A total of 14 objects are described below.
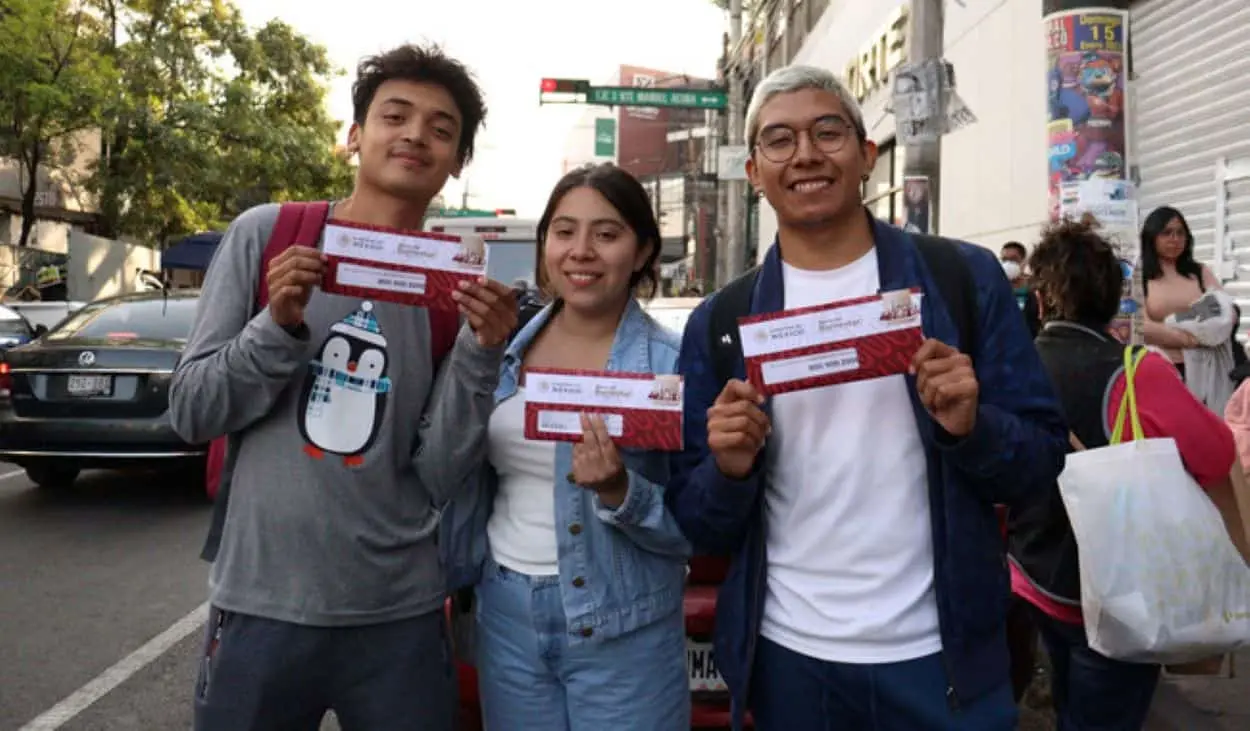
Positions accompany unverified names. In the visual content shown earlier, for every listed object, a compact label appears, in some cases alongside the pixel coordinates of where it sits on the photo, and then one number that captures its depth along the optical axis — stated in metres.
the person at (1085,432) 2.78
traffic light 23.14
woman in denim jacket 2.17
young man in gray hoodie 1.99
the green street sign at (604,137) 43.16
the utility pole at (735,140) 26.03
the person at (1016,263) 7.78
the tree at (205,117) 22.50
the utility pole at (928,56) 6.91
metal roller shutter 7.66
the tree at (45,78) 18.86
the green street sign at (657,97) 23.05
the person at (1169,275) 6.00
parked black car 7.27
